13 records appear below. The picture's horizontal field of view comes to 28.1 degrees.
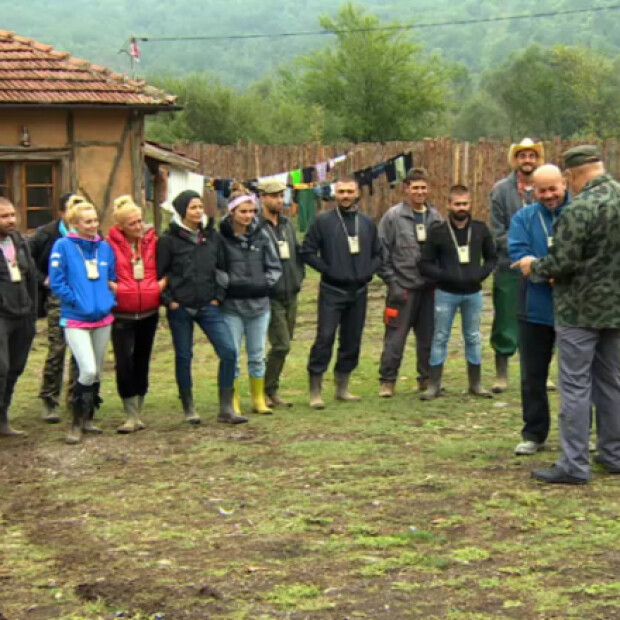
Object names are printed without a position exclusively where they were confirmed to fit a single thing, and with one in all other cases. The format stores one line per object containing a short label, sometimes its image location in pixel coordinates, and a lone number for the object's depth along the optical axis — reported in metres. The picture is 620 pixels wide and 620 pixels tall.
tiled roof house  17.41
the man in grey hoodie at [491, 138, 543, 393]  10.36
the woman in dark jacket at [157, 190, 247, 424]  9.66
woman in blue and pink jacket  9.23
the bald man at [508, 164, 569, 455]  8.02
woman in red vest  9.50
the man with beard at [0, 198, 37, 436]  9.32
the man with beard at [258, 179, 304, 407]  10.44
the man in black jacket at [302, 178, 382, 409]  10.56
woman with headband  9.92
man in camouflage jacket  7.43
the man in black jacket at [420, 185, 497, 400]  10.55
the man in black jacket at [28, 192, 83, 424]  10.27
